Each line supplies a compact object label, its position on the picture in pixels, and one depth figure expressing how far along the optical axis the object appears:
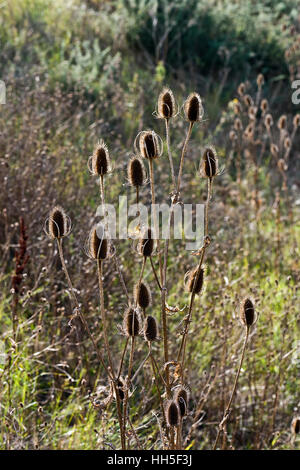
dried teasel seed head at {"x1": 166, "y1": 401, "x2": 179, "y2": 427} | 4.28
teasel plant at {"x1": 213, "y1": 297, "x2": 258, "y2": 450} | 4.41
